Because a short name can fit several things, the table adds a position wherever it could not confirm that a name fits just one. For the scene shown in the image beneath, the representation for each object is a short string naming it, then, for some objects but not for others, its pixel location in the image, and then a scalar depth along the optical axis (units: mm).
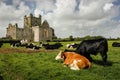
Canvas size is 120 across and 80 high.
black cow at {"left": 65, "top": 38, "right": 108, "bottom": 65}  6411
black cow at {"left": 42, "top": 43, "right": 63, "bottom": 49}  13591
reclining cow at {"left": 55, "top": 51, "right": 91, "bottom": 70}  5619
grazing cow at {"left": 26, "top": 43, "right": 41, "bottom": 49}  13940
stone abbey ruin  40893
